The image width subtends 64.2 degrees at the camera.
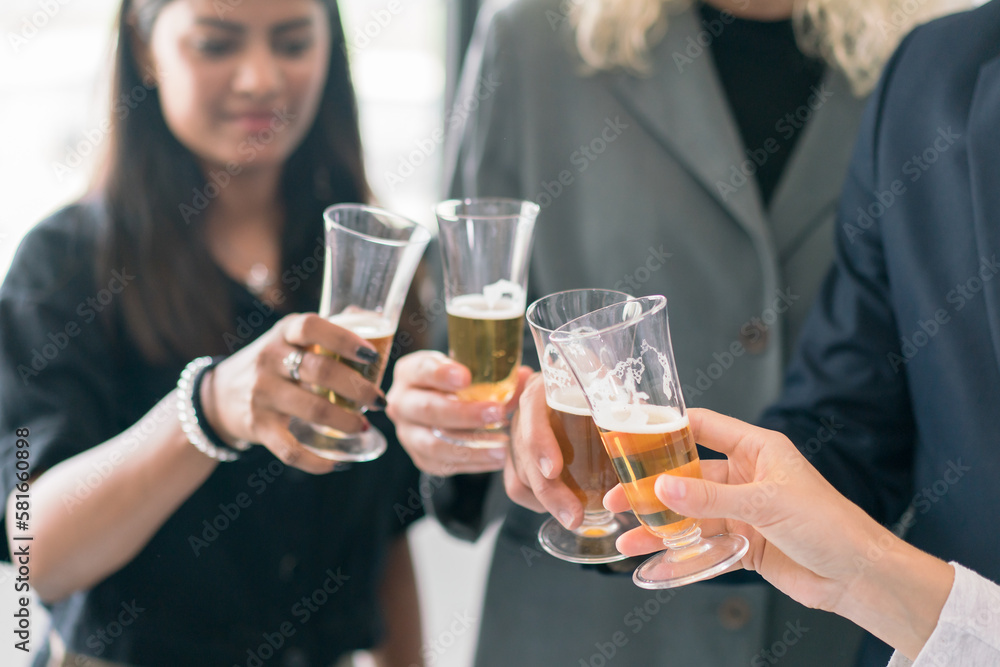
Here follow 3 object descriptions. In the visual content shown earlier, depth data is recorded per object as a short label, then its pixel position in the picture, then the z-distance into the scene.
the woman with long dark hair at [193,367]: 1.32
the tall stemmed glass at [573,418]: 0.98
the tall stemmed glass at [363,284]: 1.15
